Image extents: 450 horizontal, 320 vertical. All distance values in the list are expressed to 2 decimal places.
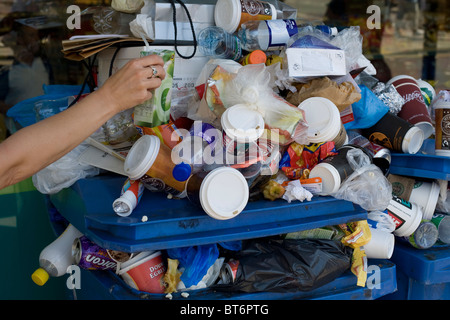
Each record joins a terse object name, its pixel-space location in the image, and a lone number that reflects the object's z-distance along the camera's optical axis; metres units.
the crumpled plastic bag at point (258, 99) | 1.46
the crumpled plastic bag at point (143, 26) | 1.70
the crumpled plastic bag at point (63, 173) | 1.65
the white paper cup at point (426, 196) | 1.89
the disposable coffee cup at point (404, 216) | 1.80
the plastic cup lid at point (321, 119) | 1.57
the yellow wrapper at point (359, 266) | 1.62
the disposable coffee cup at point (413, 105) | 1.99
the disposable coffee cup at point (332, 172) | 1.53
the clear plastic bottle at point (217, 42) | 1.80
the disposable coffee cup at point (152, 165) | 1.37
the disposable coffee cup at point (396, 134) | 1.83
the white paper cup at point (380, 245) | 1.72
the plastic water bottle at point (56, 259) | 1.59
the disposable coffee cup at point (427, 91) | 2.22
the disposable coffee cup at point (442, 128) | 1.75
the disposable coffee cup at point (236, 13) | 1.78
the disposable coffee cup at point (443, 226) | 1.88
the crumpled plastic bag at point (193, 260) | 1.43
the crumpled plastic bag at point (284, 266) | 1.48
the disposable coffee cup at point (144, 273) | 1.42
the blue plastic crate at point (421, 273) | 1.77
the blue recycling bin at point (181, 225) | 1.33
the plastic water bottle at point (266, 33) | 1.81
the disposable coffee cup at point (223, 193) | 1.33
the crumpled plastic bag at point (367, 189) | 1.57
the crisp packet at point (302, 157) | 1.60
